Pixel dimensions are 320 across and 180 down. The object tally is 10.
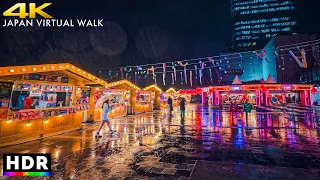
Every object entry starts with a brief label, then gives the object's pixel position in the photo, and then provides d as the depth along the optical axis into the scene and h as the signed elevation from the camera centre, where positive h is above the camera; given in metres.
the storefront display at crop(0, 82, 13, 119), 6.16 +0.07
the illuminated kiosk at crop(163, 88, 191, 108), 29.19 +0.08
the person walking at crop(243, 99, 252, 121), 13.04 -0.95
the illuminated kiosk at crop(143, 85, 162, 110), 24.40 -0.27
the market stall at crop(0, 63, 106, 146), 6.35 -0.08
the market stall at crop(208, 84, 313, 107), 25.42 +0.00
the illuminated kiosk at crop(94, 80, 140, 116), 13.78 +0.08
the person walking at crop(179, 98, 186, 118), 15.27 -0.91
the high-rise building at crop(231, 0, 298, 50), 81.62 +37.65
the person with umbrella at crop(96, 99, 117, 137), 7.90 -0.64
